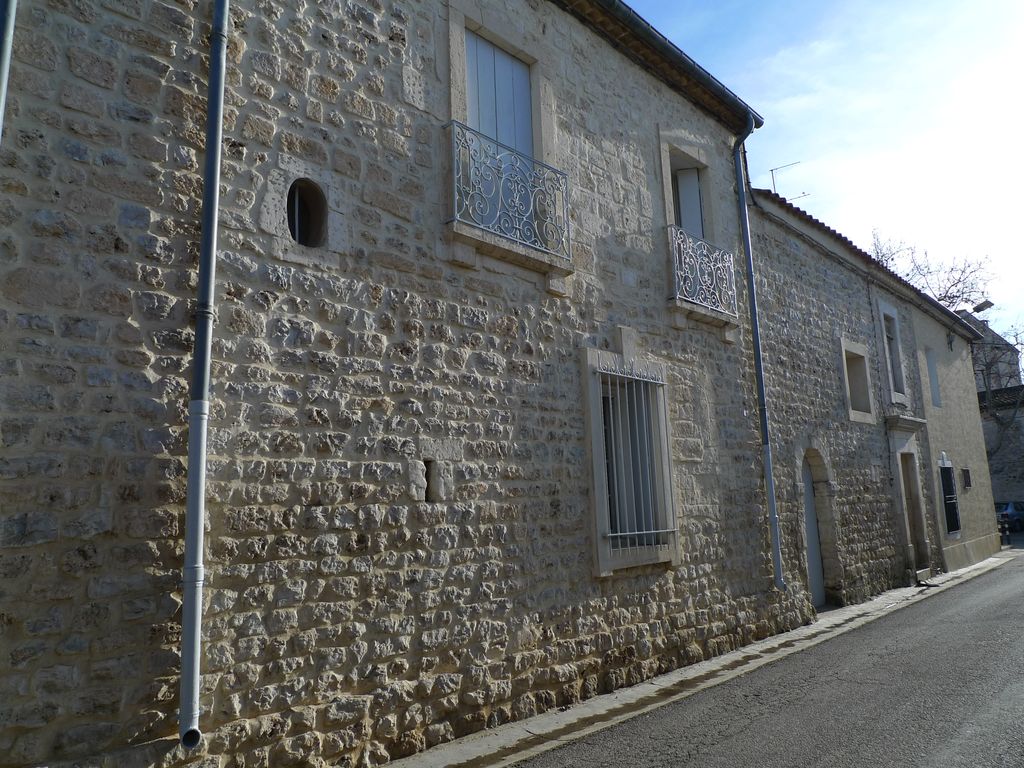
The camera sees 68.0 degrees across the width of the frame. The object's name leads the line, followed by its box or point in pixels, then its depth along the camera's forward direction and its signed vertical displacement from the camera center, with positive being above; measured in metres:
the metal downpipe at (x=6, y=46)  3.12 +1.98
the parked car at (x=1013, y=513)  24.39 -0.53
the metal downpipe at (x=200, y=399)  3.33 +0.58
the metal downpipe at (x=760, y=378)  8.02 +1.39
